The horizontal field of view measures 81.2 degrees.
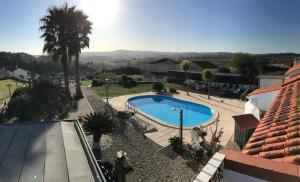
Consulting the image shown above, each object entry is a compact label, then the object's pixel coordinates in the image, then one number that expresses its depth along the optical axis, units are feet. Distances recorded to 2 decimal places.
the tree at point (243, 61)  115.28
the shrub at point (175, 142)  34.65
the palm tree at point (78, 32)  66.57
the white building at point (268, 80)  64.36
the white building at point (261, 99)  31.95
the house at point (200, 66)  121.84
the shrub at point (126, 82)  99.39
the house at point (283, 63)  108.68
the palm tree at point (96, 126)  34.45
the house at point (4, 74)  137.61
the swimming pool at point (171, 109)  60.14
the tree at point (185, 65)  89.09
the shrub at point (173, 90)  86.20
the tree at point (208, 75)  78.42
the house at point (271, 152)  6.30
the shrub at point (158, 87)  87.72
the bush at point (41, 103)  43.78
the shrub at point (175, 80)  105.59
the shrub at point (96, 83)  98.85
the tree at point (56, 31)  64.74
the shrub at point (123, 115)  49.39
